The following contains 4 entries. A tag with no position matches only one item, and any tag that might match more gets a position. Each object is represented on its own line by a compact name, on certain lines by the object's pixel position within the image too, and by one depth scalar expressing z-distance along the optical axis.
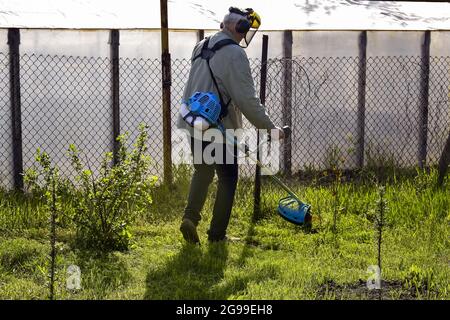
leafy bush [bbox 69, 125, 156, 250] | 14.11
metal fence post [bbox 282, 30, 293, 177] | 19.27
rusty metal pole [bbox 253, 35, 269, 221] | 16.28
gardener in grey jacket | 13.82
